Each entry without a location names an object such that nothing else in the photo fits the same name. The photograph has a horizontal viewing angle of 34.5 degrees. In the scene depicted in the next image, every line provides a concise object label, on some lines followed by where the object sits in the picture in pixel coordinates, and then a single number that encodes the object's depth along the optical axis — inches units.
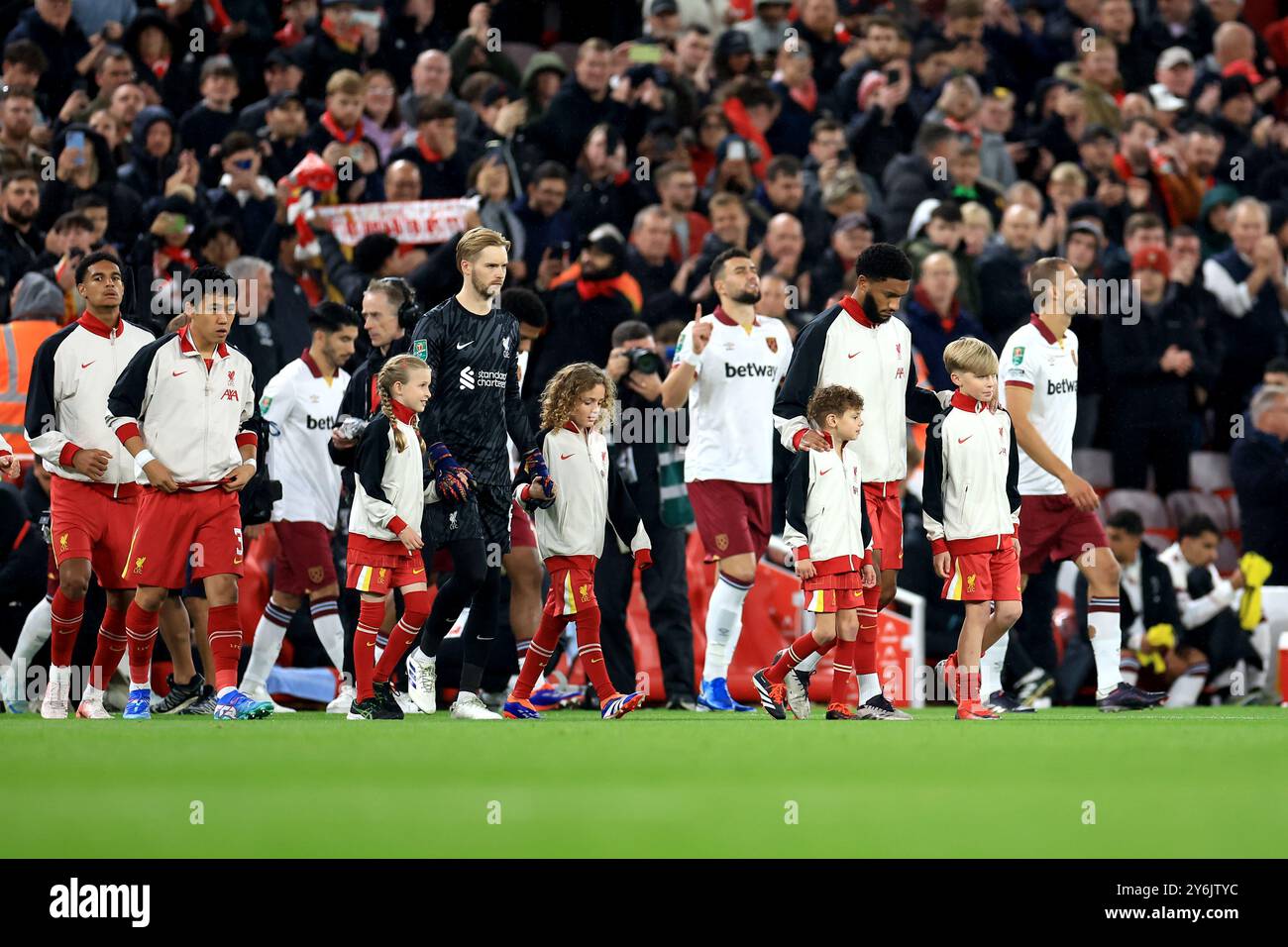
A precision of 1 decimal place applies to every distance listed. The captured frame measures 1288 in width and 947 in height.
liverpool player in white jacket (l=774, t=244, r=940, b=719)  426.6
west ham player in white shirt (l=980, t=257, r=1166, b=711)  464.1
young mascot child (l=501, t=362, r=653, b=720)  421.4
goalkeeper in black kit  425.1
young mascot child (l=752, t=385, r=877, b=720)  410.6
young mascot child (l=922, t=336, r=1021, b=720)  428.1
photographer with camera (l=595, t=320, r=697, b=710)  489.7
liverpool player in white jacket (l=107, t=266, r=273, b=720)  410.0
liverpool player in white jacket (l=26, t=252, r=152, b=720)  430.6
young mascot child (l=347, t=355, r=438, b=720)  418.0
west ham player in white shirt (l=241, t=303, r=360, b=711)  479.2
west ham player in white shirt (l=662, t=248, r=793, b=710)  468.1
